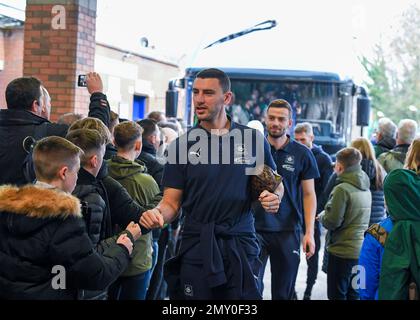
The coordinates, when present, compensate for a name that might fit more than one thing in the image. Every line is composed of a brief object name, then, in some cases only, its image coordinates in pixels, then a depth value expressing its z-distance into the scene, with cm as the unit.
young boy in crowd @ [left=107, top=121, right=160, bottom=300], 549
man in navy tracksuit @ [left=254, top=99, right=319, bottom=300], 635
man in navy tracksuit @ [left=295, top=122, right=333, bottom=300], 826
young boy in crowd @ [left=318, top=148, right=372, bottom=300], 680
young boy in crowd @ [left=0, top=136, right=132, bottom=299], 358
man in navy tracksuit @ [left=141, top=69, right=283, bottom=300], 438
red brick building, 892
